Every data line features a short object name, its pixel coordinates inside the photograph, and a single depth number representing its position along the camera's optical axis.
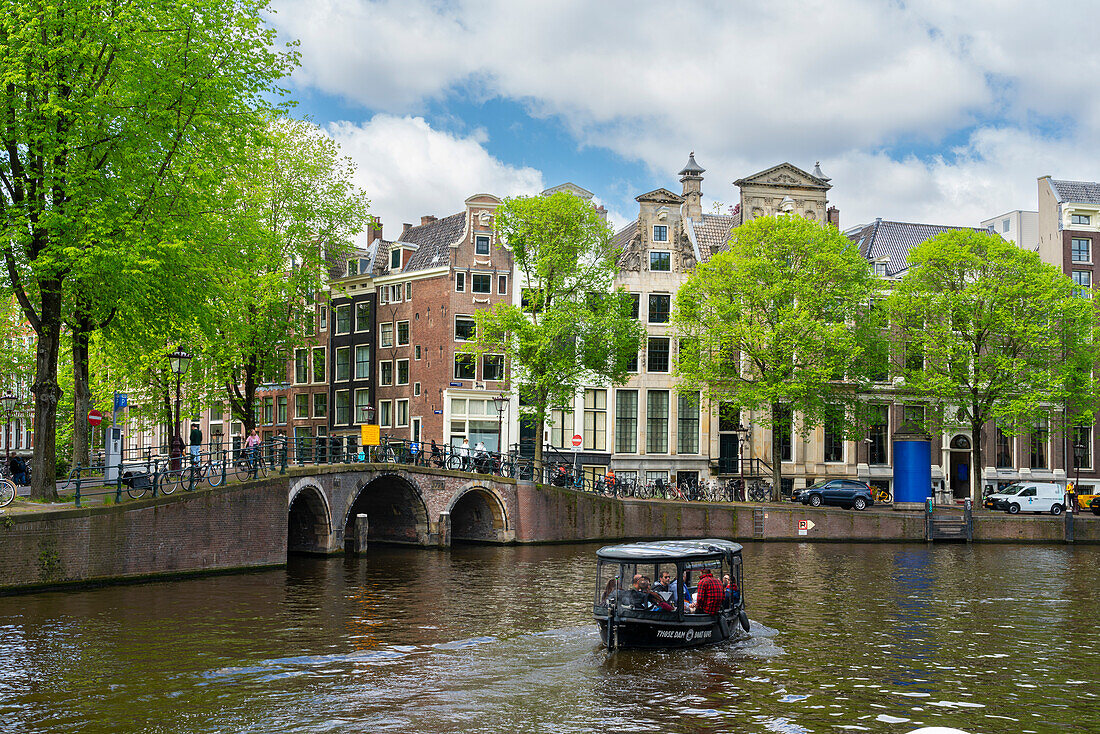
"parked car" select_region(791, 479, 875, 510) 56.28
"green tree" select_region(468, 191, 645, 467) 52.66
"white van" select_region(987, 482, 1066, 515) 59.03
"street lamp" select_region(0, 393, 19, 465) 61.24
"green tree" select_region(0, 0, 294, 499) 27.89
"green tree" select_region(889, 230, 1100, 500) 57.00
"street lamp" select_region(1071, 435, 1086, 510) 67.88
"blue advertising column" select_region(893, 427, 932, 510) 57.56
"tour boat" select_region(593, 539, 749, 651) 22.42
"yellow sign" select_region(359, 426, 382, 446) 44.34
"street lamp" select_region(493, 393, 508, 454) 58.40
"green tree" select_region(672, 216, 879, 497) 55.51
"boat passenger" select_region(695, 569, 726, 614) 23.36
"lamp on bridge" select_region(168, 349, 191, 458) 35.34
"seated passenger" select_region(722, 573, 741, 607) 24.36
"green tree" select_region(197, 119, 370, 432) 49.88
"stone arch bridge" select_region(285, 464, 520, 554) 40.66
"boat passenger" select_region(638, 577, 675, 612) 22.58
